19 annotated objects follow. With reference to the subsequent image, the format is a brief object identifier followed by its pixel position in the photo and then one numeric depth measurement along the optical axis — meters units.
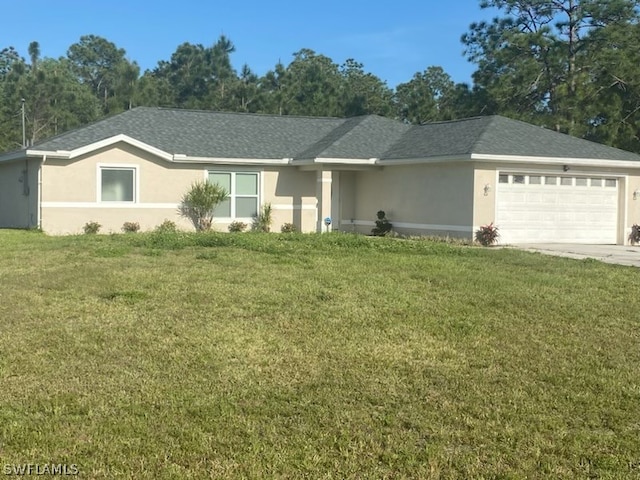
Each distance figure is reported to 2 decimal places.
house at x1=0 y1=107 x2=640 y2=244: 18.84
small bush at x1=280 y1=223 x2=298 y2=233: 21.95
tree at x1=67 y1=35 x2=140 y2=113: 75.38
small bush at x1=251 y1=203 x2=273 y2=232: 21.52
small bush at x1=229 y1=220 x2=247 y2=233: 21.19
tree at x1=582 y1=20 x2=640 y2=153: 32.31
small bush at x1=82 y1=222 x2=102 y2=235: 19.11
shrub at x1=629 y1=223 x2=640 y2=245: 20.25
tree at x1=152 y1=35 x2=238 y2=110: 50.81
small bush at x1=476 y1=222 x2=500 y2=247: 18.08
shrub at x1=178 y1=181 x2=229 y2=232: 20.34
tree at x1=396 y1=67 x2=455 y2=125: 38.50
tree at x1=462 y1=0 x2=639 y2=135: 36.75
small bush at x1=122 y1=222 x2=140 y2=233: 19.72
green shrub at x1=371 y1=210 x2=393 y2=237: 21.38
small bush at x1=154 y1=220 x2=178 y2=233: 19.76
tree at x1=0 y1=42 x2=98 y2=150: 40.62
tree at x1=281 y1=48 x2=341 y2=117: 39.81
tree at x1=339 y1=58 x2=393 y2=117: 40.94
